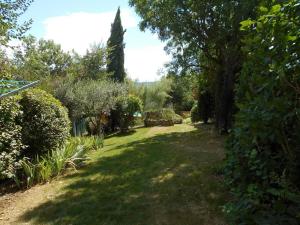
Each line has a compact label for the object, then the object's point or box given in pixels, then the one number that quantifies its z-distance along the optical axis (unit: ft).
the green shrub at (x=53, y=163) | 16.70
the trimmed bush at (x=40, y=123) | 18.49
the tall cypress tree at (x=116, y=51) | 62.87
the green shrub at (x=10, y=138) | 15.65
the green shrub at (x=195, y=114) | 46.30
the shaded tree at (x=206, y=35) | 27.68
